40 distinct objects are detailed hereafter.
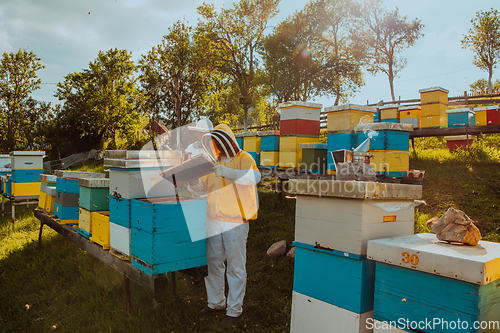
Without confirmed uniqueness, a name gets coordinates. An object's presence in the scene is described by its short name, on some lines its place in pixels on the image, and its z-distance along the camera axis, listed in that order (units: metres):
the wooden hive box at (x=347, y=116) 5.06
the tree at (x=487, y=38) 17.41
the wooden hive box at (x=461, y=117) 7.34
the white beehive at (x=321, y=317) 1.77
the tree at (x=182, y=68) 12.16
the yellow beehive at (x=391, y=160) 4.80
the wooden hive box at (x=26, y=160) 6.64
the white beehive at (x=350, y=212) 1.80
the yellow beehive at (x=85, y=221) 3.34
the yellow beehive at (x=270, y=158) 6.45
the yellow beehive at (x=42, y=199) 4.92
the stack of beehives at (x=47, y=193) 4.55
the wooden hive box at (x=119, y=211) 2.55
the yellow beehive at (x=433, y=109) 7.32
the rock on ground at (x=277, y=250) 4.36
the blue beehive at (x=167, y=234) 2.30
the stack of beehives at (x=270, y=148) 6.45
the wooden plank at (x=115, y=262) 2.41
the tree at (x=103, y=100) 18.94
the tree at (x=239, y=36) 12.02
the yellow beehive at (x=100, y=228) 2.97
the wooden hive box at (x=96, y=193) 3.27
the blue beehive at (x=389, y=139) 4.79
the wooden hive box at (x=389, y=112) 8.40
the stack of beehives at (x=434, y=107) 7.34
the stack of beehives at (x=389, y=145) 4.79
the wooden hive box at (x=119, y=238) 2.62
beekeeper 2.86
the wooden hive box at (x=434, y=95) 7.34
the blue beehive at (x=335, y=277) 1.78
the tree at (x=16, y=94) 21.17
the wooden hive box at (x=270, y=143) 6.46
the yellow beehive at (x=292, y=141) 5.88
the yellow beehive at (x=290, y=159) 5.92
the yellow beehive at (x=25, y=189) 6.61
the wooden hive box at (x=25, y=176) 6.63
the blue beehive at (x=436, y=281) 1.36
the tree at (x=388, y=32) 17.62
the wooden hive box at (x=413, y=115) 8.07
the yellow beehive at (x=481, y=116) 7.45
